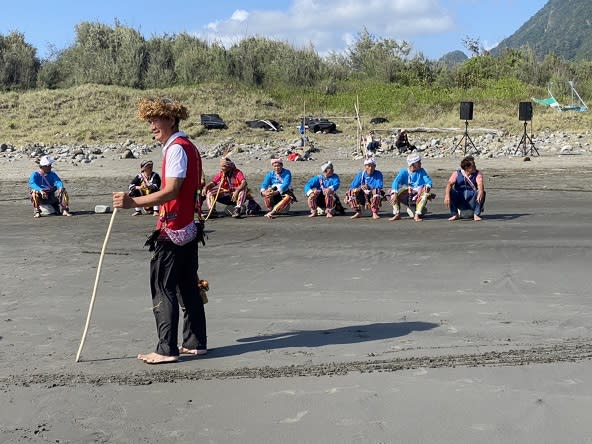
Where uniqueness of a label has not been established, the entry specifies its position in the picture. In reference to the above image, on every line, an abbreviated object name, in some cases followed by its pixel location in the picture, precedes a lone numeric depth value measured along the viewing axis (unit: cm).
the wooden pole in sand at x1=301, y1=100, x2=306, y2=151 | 2997
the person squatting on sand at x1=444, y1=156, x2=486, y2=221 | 1435
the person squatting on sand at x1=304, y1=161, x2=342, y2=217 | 1532
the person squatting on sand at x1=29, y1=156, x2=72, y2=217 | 1598
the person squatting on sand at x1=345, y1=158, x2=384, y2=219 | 1492
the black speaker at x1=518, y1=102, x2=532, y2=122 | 2714
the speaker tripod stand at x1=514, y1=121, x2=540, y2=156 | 2592
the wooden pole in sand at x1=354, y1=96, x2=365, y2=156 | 2825
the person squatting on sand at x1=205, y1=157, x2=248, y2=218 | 1547
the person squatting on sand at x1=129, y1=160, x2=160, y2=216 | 1548
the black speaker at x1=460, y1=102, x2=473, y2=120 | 2758
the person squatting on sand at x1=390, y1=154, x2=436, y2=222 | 1458
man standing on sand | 607
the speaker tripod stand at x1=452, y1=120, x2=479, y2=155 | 2688
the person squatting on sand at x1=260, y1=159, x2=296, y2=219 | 1545
